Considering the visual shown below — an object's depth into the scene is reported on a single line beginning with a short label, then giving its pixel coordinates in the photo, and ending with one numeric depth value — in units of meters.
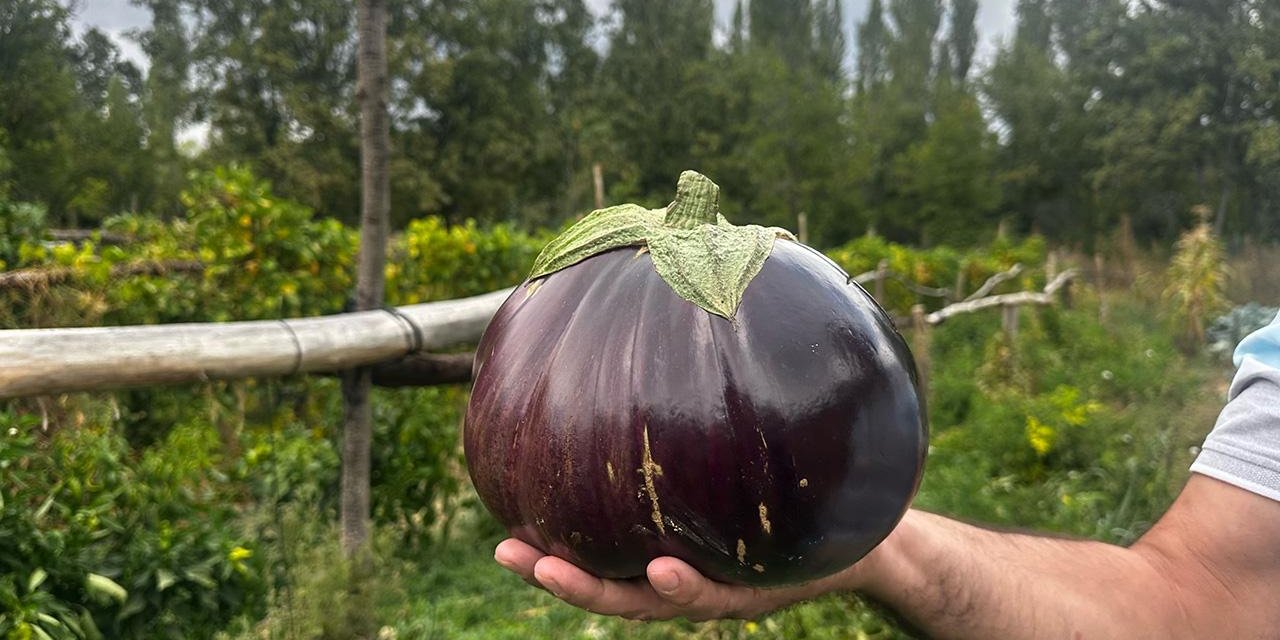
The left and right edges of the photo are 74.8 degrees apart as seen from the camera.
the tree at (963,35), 41.56
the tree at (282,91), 21.06
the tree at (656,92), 28.89
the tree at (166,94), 13.11
